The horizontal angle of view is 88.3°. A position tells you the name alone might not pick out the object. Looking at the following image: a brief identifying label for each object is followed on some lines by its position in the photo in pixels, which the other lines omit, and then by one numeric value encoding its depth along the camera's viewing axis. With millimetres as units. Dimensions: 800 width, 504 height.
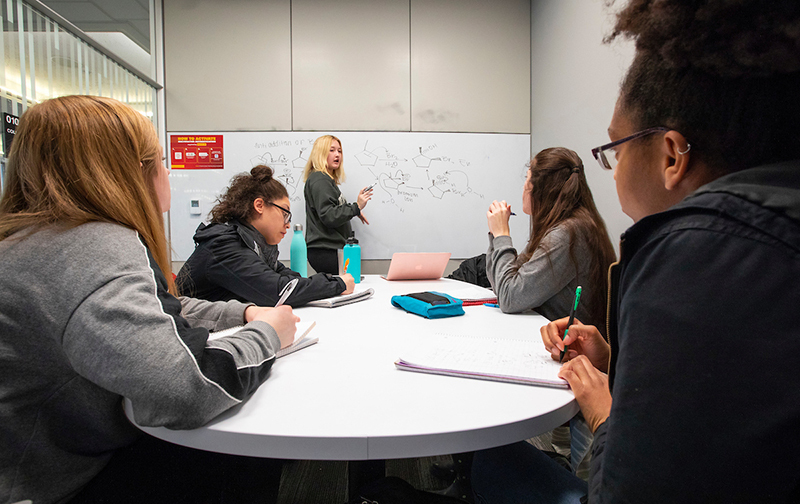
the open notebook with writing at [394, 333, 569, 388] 727
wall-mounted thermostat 3453
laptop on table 1910
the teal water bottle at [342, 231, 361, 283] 1978
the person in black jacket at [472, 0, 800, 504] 343
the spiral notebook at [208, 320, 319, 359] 858
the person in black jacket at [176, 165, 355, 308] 1333
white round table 549
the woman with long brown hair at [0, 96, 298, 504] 534
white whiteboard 3432
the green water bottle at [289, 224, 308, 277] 1963
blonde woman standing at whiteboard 2938
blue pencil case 1187
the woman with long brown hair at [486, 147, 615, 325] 1243
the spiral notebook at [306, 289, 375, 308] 1355
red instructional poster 3396
